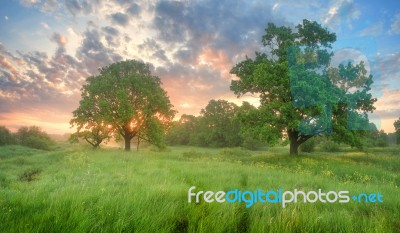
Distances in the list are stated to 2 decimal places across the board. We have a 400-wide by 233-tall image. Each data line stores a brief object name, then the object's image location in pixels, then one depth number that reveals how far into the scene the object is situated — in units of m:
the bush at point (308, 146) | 51.39
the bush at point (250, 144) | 65.56
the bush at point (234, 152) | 37.81
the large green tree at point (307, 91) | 22.44
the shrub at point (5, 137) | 63.74
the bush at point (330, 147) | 55.77
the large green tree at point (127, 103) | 35.28
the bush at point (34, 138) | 66.04
